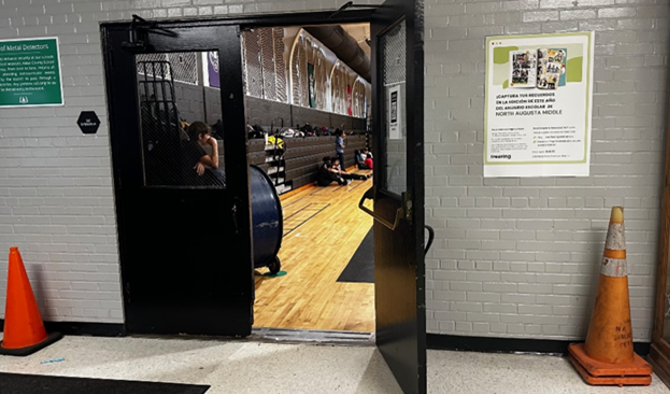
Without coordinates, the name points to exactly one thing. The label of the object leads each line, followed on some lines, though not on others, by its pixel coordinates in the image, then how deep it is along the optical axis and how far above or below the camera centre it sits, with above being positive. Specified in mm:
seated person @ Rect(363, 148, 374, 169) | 16584 -772
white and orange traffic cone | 2727 -1082
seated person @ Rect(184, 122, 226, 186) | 3262 -131
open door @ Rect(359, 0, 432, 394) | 2139 -280
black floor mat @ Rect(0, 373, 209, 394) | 2727 -1396
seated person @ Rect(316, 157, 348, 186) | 12297 -979
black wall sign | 3281 +144
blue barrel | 4402 -743
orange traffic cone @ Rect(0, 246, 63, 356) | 3244 -1140
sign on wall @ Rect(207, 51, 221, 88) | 4094 +581
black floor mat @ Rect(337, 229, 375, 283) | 4742 -1390
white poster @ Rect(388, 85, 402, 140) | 2537 +118
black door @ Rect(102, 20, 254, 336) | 3145 -352
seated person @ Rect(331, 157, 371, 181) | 12712 -992
